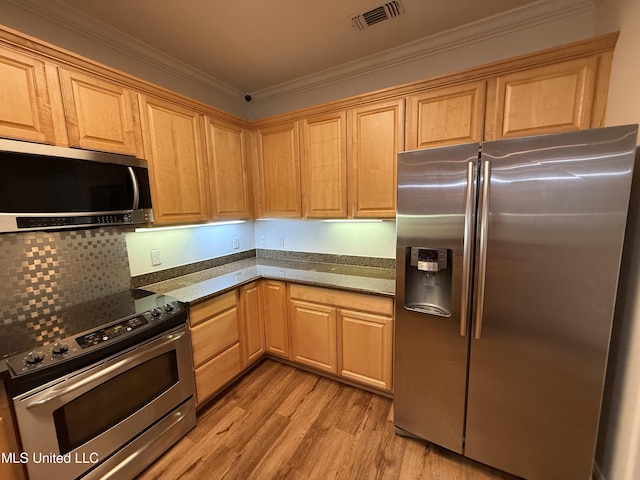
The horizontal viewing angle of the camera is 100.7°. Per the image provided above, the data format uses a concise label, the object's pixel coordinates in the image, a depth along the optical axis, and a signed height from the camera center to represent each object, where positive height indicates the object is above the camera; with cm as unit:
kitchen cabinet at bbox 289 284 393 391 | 196 -97
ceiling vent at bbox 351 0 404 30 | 167 +128
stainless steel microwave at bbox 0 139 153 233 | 119 +14
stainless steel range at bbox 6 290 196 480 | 113 -88
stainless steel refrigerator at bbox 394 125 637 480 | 116 -41
